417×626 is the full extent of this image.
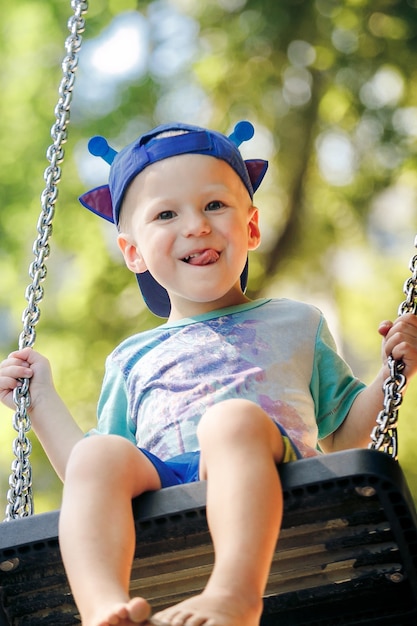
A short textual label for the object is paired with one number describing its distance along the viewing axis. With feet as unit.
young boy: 4.91
